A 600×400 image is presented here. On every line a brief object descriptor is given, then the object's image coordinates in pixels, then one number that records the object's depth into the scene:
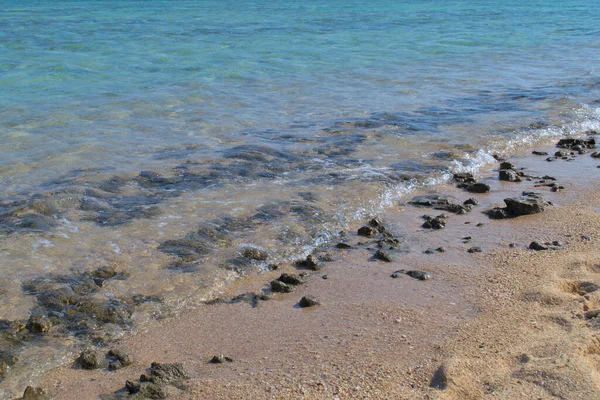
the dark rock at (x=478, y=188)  7.50
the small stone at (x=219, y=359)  4.21
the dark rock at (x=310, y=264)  5.60
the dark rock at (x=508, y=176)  7.89
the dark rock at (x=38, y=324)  4.63
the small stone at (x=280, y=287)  5.20
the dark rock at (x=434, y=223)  6.40
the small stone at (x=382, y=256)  5.69
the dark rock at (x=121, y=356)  4.23
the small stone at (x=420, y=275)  5.32
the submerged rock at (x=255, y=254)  5.80
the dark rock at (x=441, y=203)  6.89
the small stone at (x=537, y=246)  5.79
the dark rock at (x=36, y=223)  6.29
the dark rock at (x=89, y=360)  4.22
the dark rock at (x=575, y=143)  9.25
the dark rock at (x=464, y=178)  7.82
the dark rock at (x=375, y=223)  6.45
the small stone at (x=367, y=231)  6.27
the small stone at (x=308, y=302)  4.93
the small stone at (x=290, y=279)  5.32
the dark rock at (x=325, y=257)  5.78
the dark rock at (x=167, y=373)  3.98
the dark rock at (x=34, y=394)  3.90
